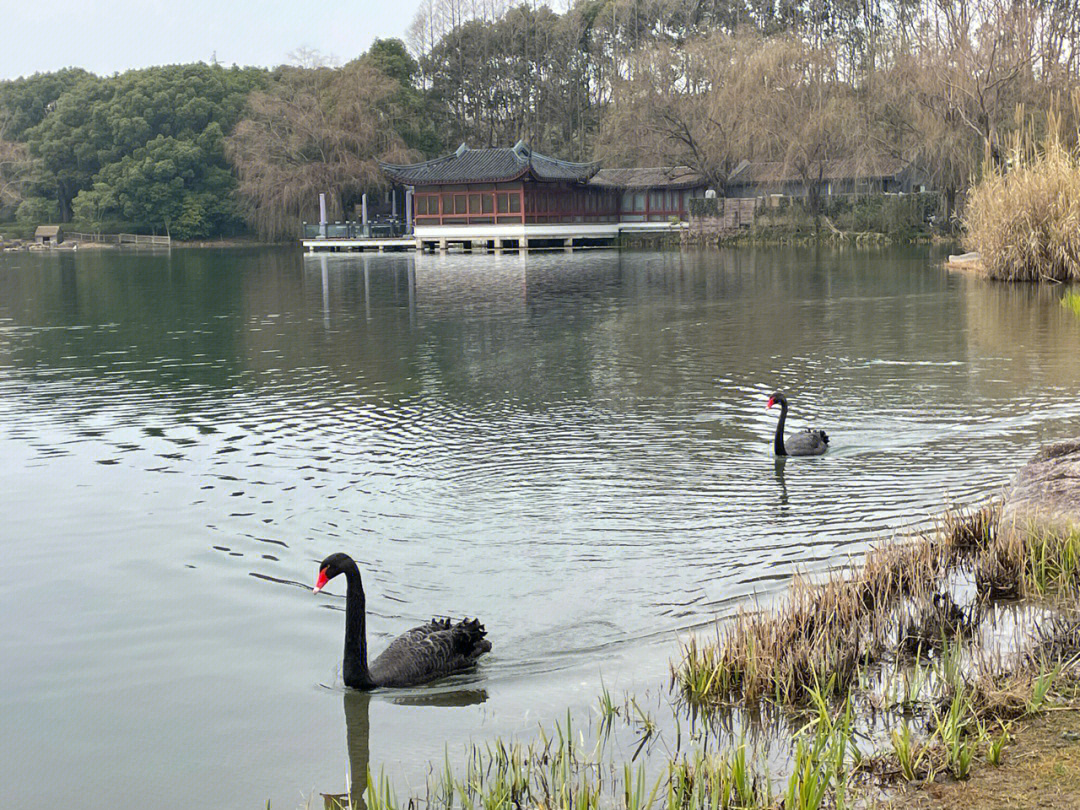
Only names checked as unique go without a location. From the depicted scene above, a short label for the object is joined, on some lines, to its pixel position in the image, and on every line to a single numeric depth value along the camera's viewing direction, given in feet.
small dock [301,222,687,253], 174.81
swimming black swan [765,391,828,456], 35.60
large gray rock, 22.61
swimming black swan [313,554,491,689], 19.67
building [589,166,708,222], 184.34
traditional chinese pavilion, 172.96
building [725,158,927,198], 158.20
